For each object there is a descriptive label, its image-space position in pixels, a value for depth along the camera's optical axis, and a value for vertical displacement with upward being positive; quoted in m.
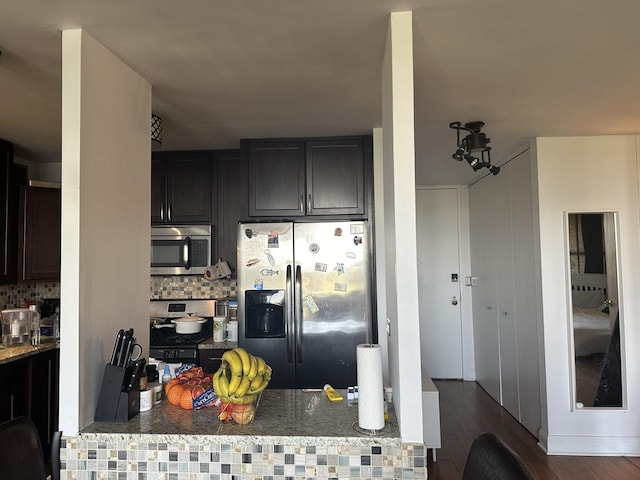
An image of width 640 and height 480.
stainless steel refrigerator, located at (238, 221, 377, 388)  3.03 -0.28
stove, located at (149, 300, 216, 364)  3.23 -0.57
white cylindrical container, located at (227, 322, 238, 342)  3.34 -0.55
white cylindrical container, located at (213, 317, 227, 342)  3.34 -0.52
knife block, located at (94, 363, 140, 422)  1.69 -0.53
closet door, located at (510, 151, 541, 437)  3.45 -0.31
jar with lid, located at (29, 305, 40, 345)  3.00 -0.43
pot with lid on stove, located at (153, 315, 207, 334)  3.45 -0.50
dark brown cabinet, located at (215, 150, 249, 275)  3.58 +0.50
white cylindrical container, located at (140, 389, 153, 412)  1.80 -0.57
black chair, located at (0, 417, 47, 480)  1.16 -0.52
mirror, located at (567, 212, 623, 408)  3.24 -0.42
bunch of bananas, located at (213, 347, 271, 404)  1.61 -0.44
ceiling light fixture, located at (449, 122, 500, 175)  2.82 +0.73
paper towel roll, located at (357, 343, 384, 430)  1.56 -0.47
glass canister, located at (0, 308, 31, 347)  2.92 -0.42
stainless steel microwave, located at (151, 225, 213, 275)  3.56 +0.12
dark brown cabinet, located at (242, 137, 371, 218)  3.17 +0.60
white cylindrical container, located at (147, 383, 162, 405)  1.87 -0.56
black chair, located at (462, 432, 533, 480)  0.93 -0.47
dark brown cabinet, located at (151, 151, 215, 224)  3.59 +0.61
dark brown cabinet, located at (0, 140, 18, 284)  3.25 +0.34
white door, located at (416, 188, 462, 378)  5.32 -0.34
